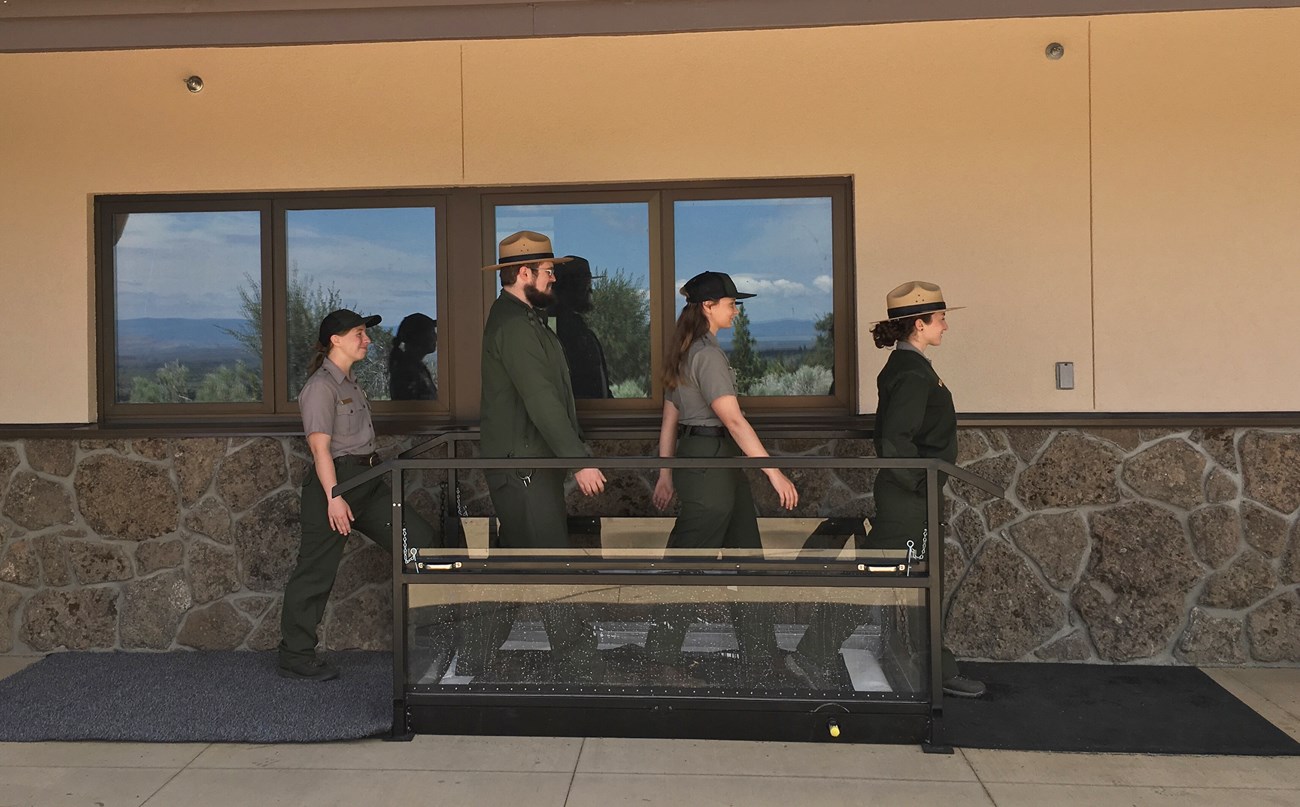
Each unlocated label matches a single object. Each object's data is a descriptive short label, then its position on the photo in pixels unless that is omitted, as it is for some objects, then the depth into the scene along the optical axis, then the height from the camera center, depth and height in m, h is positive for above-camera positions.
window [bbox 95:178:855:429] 5.83 +0.58
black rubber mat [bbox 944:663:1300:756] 4.46 -1.34
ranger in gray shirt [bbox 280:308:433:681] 5.12 -0.43
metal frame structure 4.36 -1.17
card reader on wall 5.56 +0.08
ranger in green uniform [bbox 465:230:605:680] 4.49 -0.08
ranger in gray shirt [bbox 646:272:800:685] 4.41 -0.24
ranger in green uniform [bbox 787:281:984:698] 4.38 -0.16
